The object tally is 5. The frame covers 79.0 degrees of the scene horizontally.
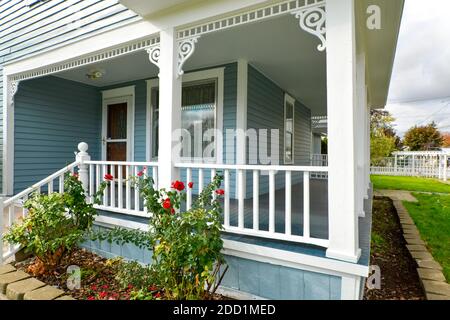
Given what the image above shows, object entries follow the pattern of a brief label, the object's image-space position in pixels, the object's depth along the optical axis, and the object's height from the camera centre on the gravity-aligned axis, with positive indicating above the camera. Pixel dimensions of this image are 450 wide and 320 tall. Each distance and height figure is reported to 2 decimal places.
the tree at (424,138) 25.72 +2.55
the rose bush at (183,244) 2.17 -0.64
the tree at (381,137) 15.45 +2.37
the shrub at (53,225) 2.91 -0.67
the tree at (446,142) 27.57 +2.51
